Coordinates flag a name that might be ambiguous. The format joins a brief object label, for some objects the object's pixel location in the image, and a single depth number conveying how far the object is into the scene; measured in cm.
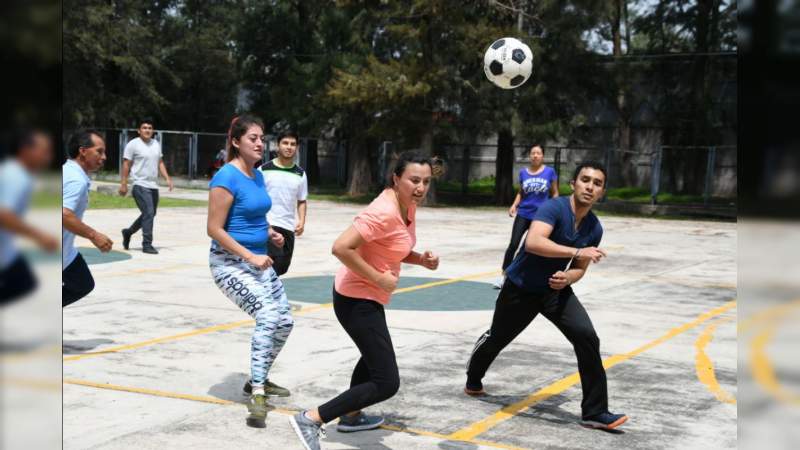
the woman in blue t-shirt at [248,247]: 577
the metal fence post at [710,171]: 2917
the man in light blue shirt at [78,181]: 624
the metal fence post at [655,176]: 2928
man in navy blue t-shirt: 562
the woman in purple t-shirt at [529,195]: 1141
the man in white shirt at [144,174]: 1405
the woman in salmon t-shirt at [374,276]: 490
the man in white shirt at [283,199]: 893
